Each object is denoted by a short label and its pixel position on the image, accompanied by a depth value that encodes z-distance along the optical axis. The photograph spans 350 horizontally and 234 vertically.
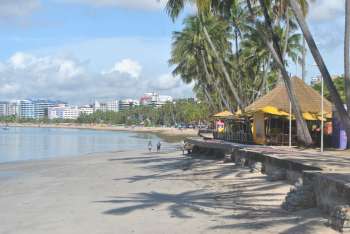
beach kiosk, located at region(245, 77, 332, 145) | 32.25
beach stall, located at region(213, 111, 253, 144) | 38.08
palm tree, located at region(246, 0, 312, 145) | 25.52
